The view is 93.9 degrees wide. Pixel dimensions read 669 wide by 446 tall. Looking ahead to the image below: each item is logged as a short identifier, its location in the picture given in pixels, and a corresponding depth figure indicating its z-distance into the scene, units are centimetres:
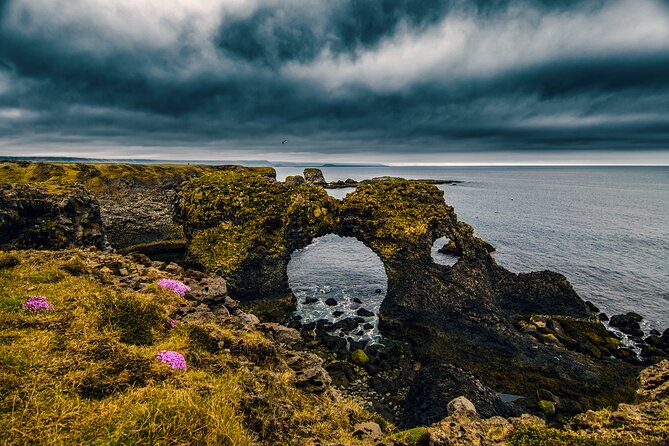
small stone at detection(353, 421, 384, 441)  936
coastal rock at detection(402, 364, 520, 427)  1828
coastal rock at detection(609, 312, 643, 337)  3238
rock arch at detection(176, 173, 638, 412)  2612
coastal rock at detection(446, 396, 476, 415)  1233
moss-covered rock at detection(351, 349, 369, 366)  2548
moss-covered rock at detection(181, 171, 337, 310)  3391
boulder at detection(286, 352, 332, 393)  1134
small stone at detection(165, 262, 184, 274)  1917
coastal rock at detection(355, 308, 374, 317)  3428
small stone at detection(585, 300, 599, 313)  3731
